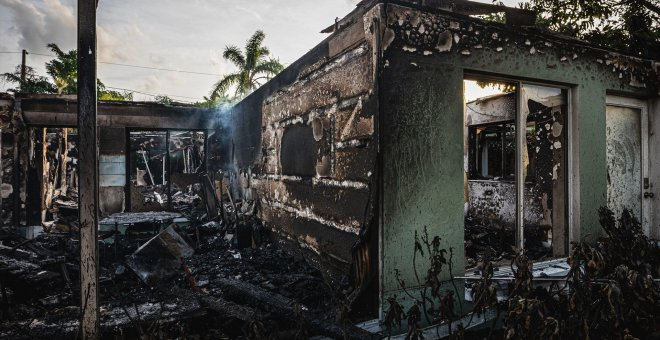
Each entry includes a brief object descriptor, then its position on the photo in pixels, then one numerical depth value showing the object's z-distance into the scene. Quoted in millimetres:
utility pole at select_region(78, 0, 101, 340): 2150
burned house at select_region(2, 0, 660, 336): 3203
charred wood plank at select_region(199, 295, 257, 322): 3217
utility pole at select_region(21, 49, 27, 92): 23956
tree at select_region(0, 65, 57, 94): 22781
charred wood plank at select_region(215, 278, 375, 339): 2820
